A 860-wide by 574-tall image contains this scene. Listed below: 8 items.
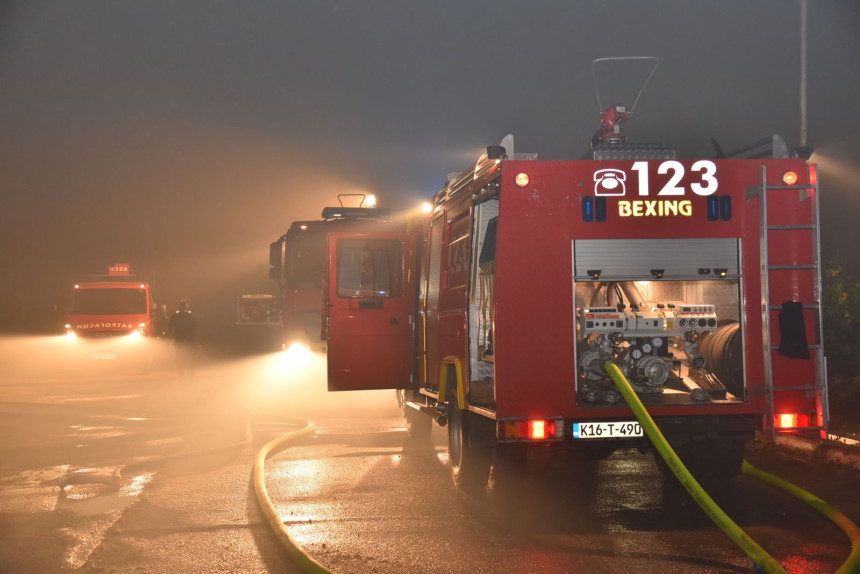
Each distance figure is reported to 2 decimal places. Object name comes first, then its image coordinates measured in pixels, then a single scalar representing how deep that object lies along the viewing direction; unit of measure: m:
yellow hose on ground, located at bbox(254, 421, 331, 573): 5.77
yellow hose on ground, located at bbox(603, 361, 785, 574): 5.64
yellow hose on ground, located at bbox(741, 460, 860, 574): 5.54
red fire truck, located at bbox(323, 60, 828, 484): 7.35
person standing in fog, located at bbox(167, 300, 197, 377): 22.69
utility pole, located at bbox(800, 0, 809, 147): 14.50
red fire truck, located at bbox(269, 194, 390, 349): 22.56
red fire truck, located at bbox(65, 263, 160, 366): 25.92
